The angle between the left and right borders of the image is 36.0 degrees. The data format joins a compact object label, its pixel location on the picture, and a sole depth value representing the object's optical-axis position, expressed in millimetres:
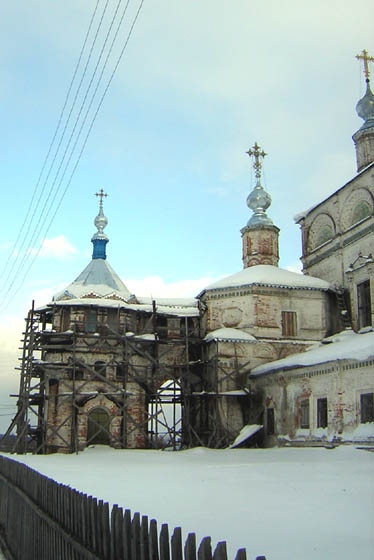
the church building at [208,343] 24609
